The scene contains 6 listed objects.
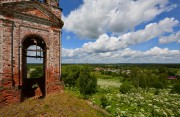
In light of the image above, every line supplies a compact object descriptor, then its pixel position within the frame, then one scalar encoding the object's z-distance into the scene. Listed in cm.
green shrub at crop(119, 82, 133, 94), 1379
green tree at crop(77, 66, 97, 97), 1033
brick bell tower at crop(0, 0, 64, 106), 389
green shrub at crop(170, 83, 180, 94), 1528
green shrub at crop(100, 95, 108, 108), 656
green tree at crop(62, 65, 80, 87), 1643
